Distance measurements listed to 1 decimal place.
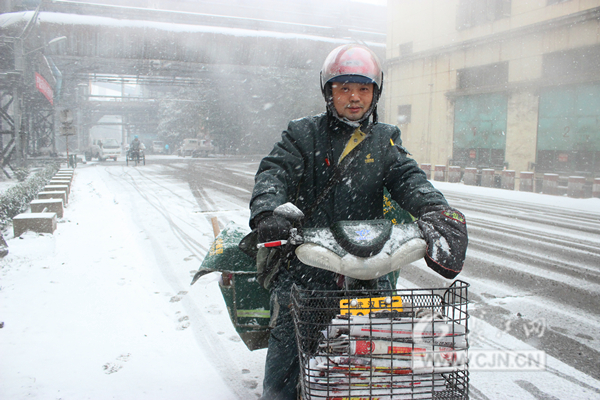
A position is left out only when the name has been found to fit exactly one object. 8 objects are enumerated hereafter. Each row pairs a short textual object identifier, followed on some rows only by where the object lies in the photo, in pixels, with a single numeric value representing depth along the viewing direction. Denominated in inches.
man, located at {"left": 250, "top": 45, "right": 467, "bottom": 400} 75.7
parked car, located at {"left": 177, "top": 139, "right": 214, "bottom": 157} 1732.3
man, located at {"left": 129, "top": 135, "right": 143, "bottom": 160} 1124.5
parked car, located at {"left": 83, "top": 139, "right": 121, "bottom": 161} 1387.8
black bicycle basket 55.8
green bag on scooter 93.2
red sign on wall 811.3
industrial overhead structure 795.4
